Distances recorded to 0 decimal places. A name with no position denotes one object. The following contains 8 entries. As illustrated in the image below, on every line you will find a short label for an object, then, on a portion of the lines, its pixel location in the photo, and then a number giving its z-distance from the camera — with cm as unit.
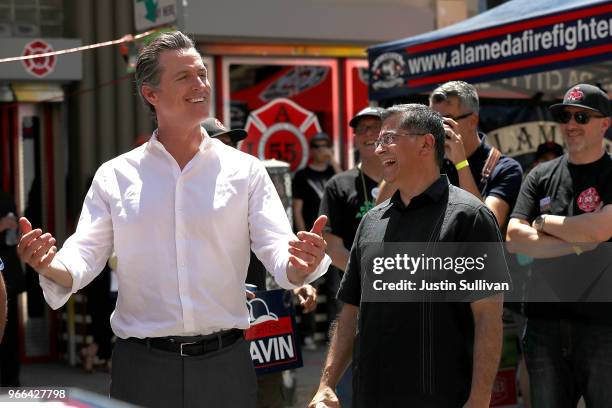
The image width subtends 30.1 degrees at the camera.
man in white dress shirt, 379
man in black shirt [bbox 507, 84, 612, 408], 510
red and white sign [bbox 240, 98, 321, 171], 1200
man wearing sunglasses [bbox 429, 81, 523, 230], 547
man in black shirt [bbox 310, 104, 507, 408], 392
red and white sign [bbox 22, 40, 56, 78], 1063
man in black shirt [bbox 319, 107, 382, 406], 618
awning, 663
